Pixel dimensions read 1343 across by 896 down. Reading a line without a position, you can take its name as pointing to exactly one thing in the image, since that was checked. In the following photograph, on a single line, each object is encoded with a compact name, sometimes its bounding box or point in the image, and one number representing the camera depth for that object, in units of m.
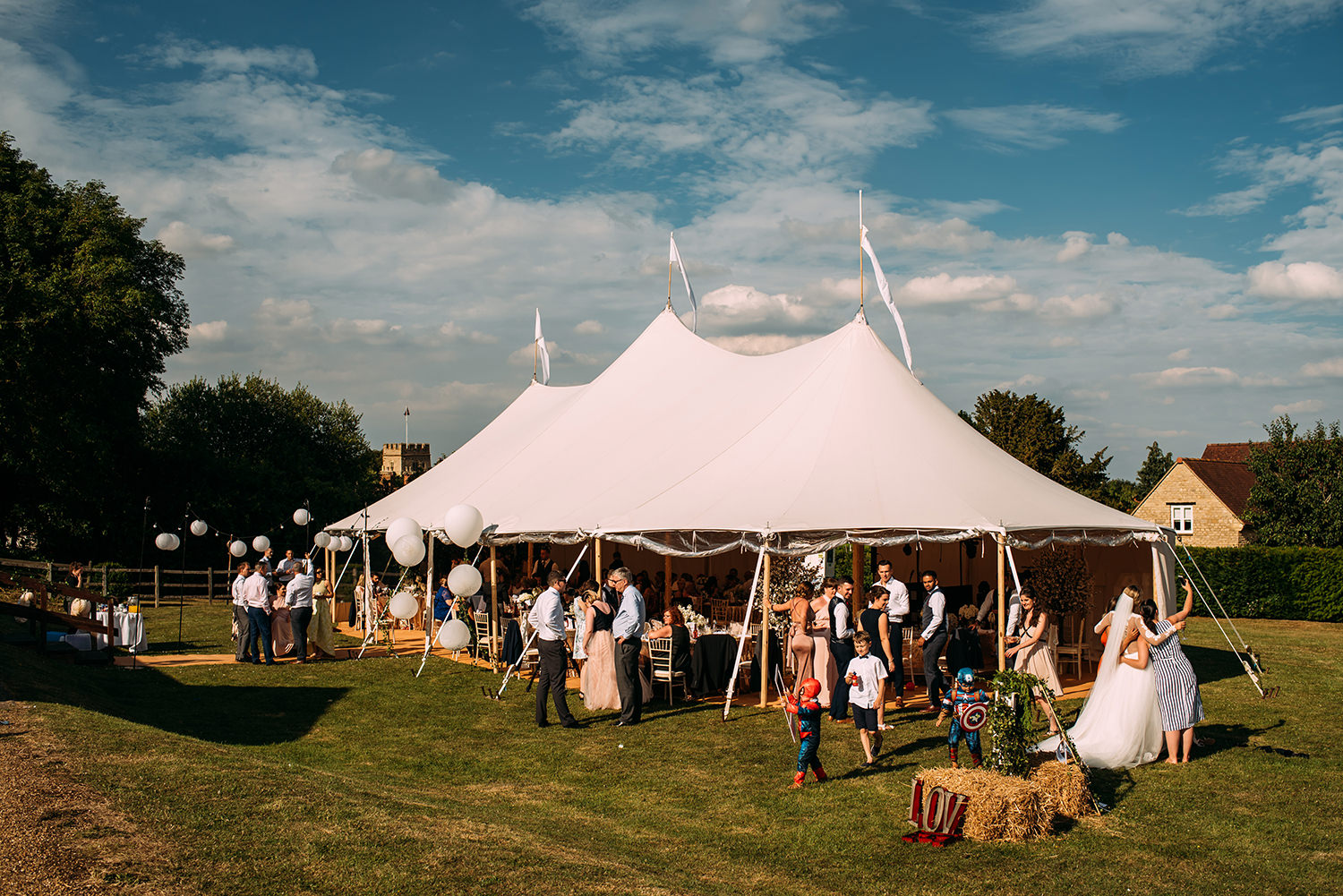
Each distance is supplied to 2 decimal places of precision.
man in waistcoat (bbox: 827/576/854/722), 9.32
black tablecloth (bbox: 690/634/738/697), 11.15
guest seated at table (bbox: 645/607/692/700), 10.84
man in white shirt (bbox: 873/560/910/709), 10.17
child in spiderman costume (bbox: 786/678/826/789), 7.18
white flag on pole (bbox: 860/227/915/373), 13.80
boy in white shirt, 7.90
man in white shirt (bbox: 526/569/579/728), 9.70
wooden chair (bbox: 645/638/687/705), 10.88
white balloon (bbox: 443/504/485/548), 12.52
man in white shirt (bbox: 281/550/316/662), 13.98
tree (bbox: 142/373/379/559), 28.30
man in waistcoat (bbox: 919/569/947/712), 10.02
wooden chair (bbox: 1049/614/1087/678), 12.63
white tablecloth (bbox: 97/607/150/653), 14.31
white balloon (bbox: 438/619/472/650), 12.09
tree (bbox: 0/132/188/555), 21.08
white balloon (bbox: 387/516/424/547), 13.14
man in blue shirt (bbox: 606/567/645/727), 9.93
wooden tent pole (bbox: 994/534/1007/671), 10.05
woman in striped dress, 8.00
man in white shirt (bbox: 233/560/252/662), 13.99
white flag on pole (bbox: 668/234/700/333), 18.84
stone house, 32.16
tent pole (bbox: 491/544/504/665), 13.66
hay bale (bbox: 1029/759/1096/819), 6.52
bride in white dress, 7.86
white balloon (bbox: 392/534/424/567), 12.96
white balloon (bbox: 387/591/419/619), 12.84
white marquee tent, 10.89
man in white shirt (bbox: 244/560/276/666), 13.81
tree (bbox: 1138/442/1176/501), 56.09
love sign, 6.11
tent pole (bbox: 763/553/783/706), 10.42
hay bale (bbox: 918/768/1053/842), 6.09
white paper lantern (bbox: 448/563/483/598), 11.87
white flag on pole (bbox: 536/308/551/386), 21.75
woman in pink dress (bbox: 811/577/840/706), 9.61
